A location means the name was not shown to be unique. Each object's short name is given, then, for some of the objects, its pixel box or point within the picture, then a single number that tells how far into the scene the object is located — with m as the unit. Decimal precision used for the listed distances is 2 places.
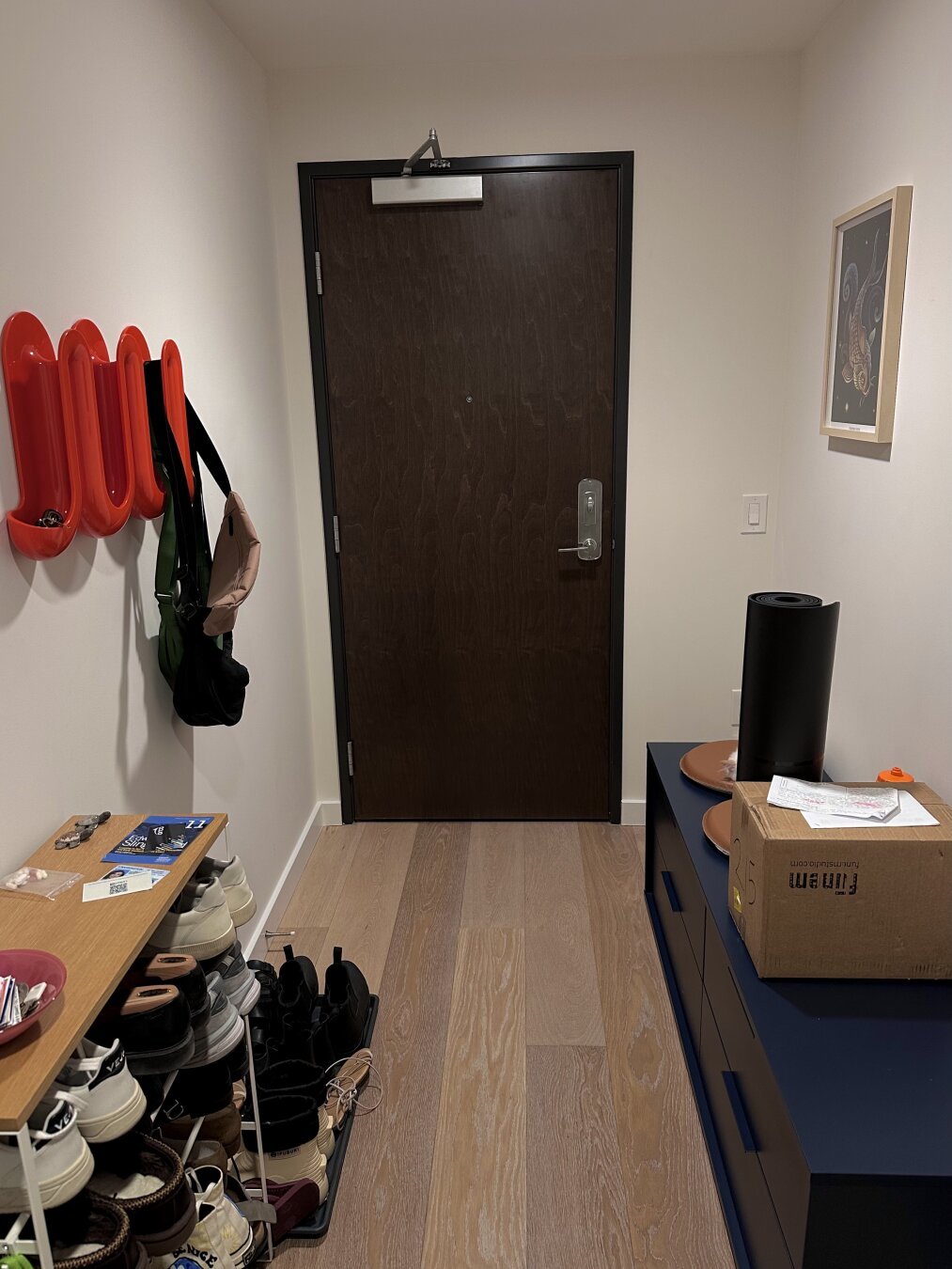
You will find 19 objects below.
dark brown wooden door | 2.94
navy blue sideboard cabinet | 1.25
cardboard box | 1.54
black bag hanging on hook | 1.85
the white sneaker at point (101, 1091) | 1.09
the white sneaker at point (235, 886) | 1.55
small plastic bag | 1.31
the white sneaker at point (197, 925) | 1.41
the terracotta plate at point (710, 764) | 2.37
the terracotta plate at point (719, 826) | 2.06
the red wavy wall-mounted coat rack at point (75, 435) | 1.44
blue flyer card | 1.39
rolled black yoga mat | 1.94
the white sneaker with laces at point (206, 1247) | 1.43
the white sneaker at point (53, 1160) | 0.99
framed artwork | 2.02
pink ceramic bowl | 1.09
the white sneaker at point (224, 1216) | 1.49
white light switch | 3.08
